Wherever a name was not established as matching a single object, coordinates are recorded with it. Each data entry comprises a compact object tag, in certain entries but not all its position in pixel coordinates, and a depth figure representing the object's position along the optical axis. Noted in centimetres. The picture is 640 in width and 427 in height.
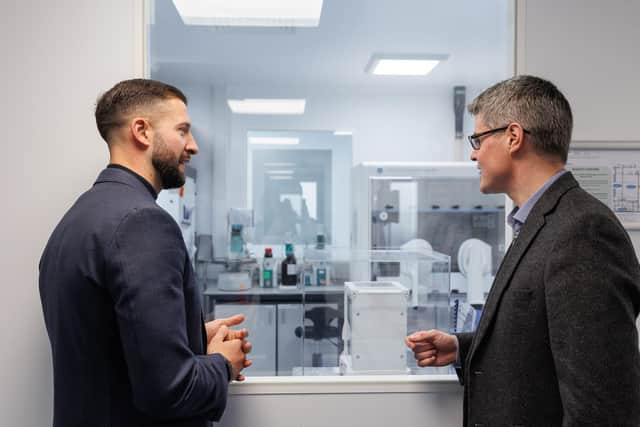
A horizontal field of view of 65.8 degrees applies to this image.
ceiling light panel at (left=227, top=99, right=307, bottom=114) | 452
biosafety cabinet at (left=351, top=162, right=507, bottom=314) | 371
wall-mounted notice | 146
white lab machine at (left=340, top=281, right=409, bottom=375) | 152
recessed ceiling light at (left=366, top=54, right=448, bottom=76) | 363
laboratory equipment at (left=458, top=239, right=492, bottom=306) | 282
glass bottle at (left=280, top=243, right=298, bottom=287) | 272
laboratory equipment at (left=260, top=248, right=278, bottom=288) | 274
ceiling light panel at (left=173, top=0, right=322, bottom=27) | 243
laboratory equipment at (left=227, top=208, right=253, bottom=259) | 400
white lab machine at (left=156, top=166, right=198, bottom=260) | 288
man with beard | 84
